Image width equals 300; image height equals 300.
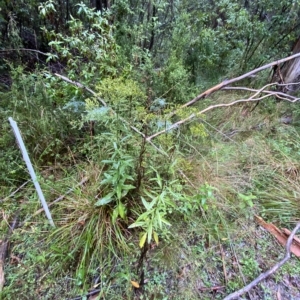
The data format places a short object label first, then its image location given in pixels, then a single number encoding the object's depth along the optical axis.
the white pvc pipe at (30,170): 1.18
